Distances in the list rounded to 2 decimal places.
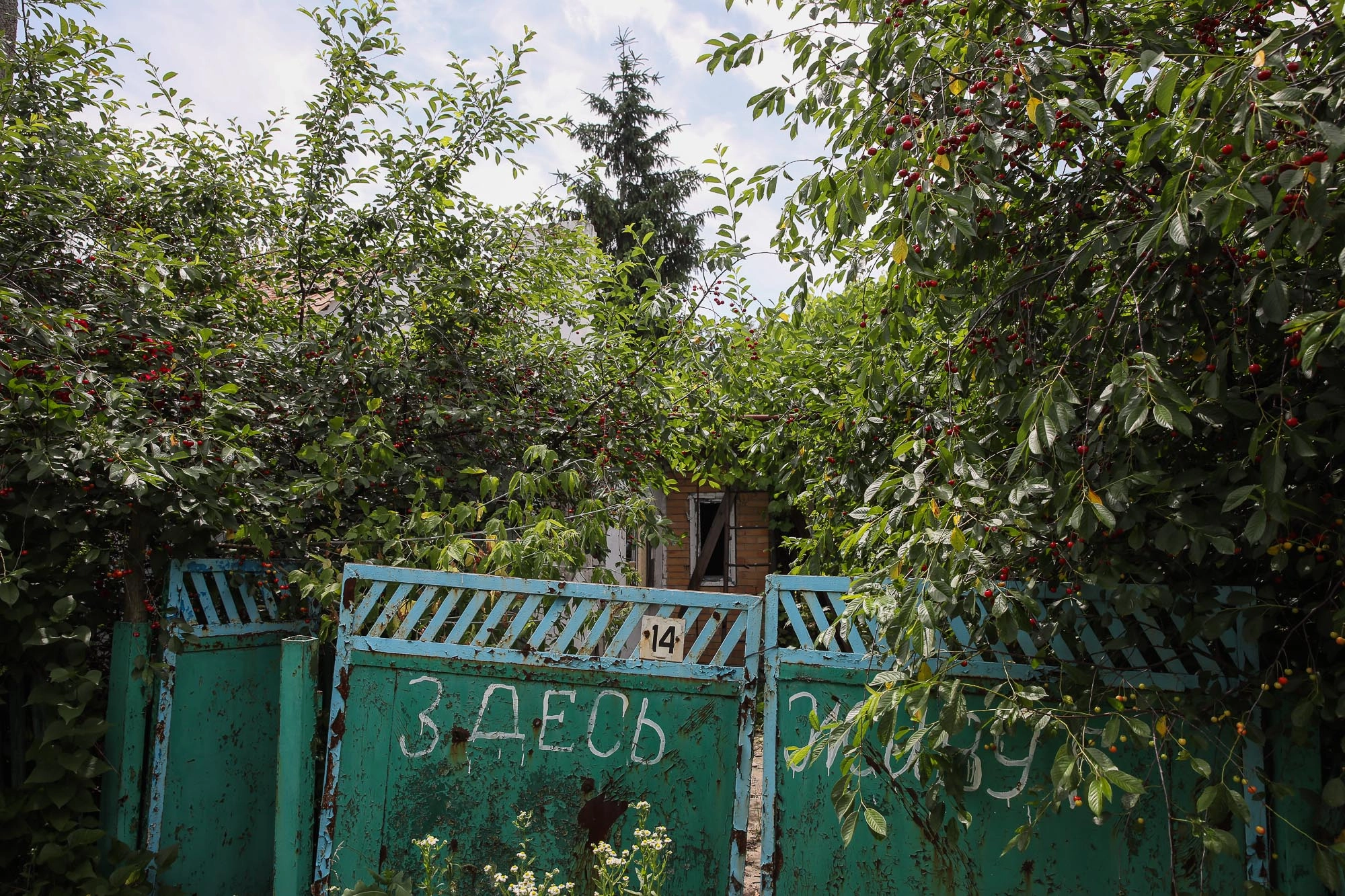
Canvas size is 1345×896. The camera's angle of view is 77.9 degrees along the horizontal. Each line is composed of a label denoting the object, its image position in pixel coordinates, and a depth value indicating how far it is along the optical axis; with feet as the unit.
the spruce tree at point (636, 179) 58.44
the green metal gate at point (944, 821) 7.28
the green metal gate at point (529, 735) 8.41
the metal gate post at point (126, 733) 9.53
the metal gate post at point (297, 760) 8.82
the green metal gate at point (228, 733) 8.98
